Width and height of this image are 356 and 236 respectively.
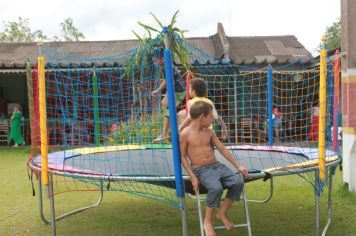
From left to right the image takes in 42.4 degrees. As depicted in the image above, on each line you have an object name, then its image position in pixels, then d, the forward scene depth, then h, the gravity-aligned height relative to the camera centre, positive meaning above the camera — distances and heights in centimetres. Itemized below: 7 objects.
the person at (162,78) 414 +29
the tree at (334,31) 3422 +547
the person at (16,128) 1102 -41
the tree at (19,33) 3136 +539
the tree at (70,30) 3419 +596
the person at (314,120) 904 -36
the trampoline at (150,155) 334 -50
